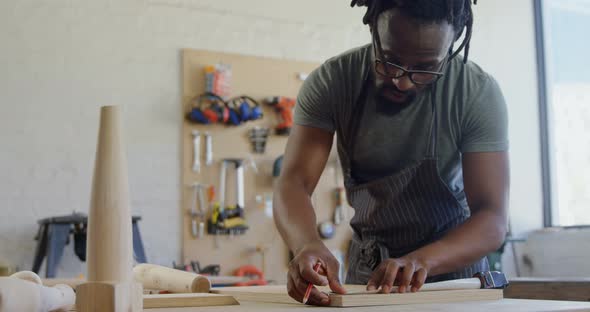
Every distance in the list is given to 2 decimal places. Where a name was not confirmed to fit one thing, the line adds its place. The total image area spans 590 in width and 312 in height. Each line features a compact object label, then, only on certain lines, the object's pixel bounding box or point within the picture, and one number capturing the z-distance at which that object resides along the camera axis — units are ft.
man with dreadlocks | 5.74
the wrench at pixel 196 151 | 16.98
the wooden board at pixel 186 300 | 4.31
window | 20.40
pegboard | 16.99
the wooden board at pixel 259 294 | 4.82
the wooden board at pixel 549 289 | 7.06
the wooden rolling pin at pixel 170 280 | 5.38
